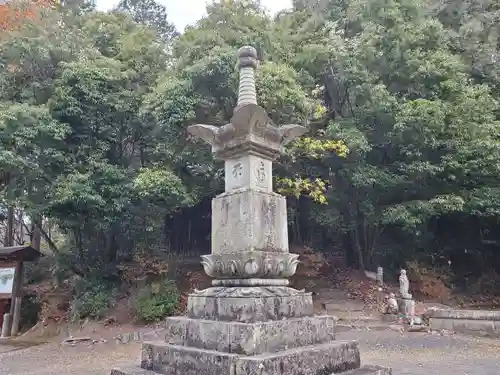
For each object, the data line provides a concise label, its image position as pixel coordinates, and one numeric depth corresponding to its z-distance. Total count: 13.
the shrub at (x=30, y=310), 16.43
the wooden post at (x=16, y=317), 15.16
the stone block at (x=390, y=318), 12.12
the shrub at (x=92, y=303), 13.56
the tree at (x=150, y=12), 28.39
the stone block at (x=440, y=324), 10.95
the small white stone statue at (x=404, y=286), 12.48
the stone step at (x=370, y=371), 4.32
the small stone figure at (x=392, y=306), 12.30
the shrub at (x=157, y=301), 12.75
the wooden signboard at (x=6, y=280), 15.78
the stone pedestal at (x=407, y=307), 12.00
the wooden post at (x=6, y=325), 15.10
